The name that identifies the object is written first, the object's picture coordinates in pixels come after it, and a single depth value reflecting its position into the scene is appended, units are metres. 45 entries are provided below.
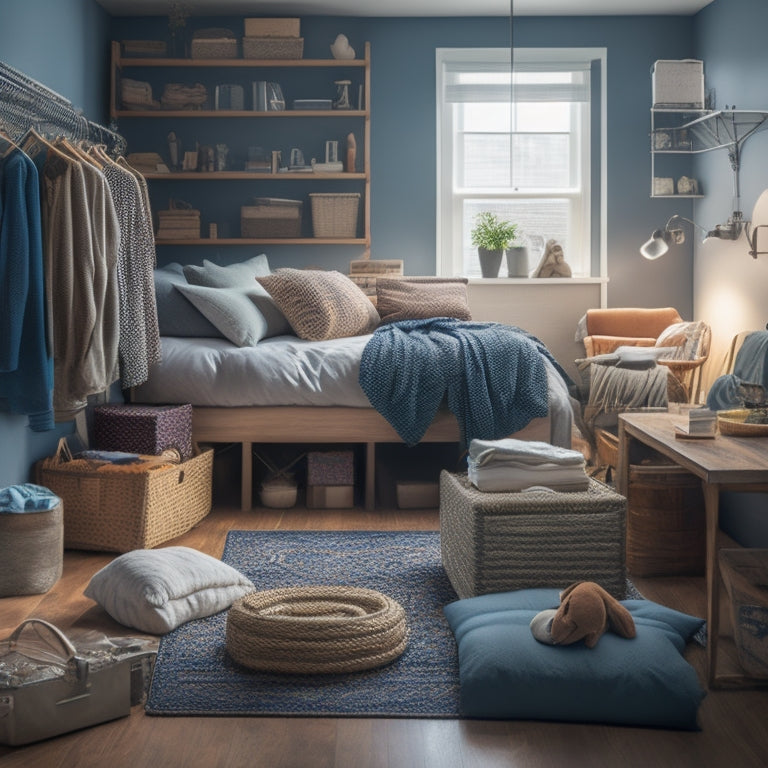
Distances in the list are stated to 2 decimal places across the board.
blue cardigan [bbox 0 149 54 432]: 3.01
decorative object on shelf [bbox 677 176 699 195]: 6.16
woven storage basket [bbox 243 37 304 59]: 6.09
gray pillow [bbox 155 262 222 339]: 4.55
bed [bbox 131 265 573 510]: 4.21
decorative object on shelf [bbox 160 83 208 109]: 6.16
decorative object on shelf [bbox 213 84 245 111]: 6.19
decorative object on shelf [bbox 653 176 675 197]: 6.06
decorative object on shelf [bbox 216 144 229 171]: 6.23
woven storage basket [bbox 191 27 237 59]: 6.10
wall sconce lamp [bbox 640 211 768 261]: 5.12
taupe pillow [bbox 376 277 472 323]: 5.27
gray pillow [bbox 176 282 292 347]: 4.41
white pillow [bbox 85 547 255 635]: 2.71
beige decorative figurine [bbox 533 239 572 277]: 6.29
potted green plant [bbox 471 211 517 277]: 6.25
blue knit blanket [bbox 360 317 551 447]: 4.12
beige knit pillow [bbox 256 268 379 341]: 4.69
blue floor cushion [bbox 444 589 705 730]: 2.13
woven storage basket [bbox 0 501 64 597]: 3.06
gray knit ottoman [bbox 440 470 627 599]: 2.74
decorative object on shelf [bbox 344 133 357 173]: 6.12
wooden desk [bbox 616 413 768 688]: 2.29
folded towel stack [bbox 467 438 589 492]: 2.90
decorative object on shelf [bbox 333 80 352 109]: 6.18
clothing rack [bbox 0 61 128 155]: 3.36
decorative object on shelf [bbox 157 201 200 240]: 6.19
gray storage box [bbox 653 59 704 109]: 5.39
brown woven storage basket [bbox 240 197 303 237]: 6.21
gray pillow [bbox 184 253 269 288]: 4.93
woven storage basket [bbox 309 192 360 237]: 6.21
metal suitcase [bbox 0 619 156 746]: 2.05
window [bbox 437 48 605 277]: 6.40
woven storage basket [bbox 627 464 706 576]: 3.24
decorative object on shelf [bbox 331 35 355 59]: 6.14
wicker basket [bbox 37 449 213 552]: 3.53
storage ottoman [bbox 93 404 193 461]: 3.88
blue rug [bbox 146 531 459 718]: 2.24
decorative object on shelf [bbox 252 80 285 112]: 6.14
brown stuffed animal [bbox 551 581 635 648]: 2.25
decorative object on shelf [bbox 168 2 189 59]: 6.12
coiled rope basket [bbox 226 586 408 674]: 2.40
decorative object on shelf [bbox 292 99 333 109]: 6.15
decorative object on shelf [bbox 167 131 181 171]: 6.22
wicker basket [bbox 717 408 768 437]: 2.77
